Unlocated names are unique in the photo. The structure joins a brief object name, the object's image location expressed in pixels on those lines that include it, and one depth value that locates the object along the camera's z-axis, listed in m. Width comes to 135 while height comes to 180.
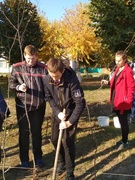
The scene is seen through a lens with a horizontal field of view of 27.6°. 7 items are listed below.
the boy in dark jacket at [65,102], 2.64
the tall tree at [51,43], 22.72
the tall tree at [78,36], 21.58
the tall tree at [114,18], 10.23
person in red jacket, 3.74
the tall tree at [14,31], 13.42
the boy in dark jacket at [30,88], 3.17
